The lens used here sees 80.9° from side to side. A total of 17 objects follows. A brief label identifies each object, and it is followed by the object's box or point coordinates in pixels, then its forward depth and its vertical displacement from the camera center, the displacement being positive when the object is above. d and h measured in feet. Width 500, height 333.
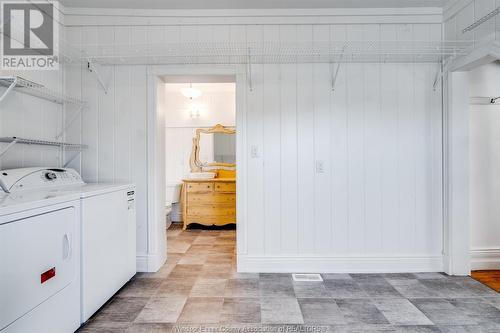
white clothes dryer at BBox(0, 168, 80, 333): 4.22 -1.46
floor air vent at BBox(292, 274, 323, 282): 8.45 -3.26
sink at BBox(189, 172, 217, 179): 15.37 -0.41
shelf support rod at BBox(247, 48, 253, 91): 8.82 +2.93
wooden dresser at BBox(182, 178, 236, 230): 14.71 -1.80
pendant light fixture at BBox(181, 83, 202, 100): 14.65 +3.81
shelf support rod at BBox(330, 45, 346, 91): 8.78 +2.82
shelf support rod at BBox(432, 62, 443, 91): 9.05 +2.82
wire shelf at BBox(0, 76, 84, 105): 6.04 +1.93
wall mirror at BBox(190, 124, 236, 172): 15.92 +0.98
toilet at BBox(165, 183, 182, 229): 15.92 -1.87
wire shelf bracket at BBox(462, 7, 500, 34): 7.13 +3.73
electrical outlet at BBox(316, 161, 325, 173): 9.12 +0.00
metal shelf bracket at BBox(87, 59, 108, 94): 8.29 +2.82
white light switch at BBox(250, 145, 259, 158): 9.15 +0.53
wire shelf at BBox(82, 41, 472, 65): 8.95 +3.55
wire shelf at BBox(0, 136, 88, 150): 6.28 +0.66
